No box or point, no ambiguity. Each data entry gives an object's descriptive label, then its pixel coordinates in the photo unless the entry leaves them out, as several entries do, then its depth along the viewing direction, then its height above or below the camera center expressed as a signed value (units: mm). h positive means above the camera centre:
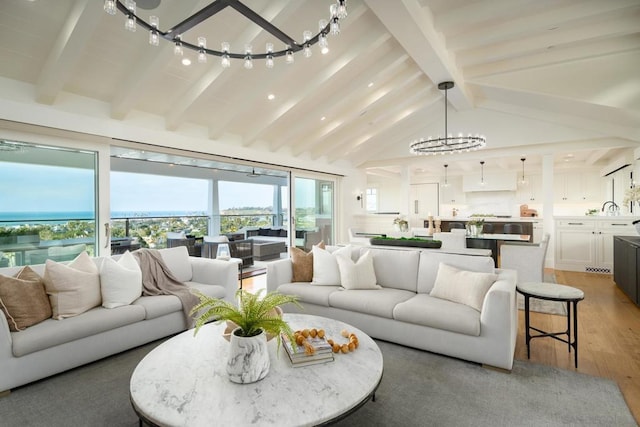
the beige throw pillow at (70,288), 2627 -653
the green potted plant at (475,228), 5898 -335
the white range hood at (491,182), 9875 +899
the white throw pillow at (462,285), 2758 -674
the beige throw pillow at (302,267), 3895 -684
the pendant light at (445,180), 10488 +1045
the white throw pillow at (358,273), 3444 -682
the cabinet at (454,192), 11133 +634
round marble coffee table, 1402 -884
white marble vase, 1640 -761
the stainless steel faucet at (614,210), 6863 -5
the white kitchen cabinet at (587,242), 6105 -635
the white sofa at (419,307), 2521 -873
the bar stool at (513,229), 8031 -473
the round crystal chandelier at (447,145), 5407 +1167
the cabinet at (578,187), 8812 +633
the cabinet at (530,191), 9820 +599
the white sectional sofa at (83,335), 2264 -1010
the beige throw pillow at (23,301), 2379 -686
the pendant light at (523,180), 8337 +870
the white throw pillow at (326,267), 3654 -644
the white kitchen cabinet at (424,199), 11578 +408
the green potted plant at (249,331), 1642 -644
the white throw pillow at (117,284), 2912 -676
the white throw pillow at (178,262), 3770 -606
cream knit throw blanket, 3299 -755
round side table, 2594 -690
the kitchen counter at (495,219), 7792 -221
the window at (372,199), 13422 +474
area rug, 1956 -1263
